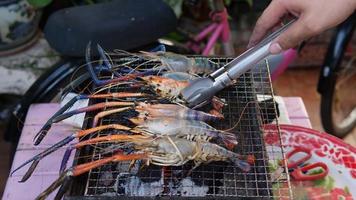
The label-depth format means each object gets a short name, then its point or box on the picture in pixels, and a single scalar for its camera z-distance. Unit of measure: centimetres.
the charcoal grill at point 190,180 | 117
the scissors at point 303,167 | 157
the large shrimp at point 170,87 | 139
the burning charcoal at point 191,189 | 119
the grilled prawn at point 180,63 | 152
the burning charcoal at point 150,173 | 122
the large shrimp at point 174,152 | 118
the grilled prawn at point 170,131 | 122
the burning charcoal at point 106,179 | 121
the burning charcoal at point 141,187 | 118
